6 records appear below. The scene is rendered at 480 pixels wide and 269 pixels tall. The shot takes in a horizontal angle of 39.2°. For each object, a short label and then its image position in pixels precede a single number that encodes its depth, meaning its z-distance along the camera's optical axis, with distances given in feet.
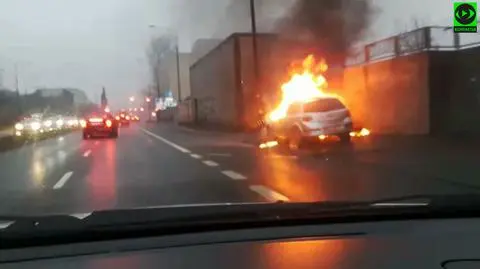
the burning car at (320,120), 61.11
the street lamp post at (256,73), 91.30
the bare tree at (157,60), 299.50
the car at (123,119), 235.42
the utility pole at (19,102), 205.16
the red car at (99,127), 111.14
